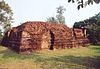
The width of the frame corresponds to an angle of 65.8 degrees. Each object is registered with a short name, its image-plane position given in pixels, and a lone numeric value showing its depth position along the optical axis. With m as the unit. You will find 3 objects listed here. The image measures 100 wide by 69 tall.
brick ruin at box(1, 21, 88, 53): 6.26
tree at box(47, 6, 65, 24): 24.57
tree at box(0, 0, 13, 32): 11.10
